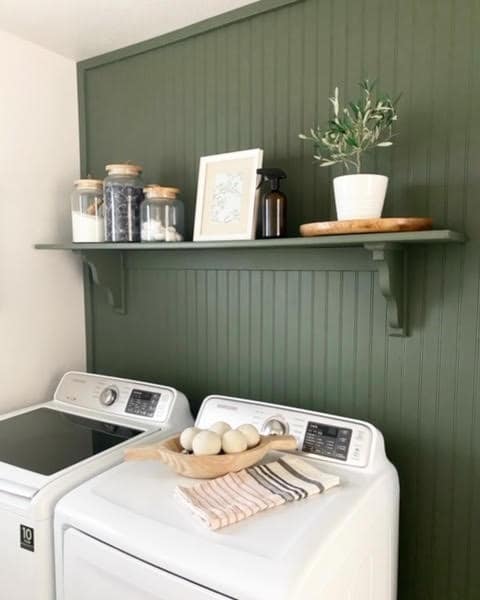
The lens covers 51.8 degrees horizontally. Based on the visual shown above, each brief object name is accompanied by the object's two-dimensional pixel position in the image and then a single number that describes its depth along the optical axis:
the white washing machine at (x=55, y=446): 1.24
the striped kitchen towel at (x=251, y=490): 1.08
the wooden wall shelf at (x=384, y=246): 1.21
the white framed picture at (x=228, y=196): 1.51
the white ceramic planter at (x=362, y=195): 1.27
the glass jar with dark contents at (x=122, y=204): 1.74
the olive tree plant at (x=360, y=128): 1.31
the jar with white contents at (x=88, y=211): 1.81
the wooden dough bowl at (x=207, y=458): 1.24
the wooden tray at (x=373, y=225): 1.23
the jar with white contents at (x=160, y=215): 1.67
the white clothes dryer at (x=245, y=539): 0.94
